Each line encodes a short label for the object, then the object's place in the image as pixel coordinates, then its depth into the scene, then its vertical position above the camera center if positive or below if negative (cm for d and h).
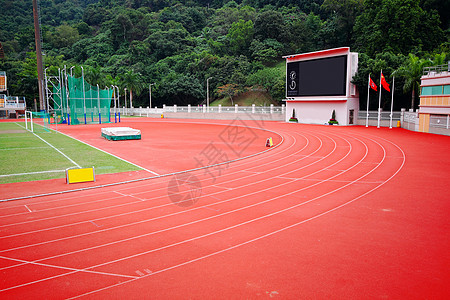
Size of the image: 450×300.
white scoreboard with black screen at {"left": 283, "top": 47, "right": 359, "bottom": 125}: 3494 +330
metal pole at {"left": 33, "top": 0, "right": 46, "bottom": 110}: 4591 +985
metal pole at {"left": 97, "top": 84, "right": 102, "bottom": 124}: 3838 +14
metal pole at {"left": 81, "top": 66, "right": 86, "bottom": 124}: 3647 +152
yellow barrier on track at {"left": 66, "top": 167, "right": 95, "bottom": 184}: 1153 -214
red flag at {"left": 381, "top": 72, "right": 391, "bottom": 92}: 2977 +282
